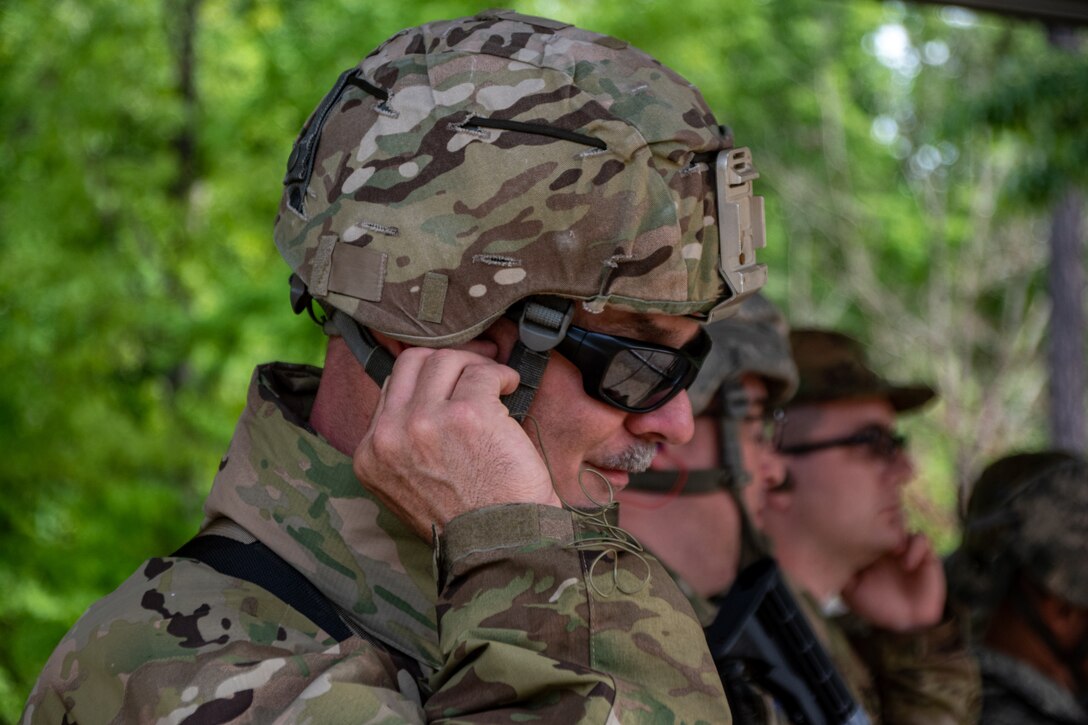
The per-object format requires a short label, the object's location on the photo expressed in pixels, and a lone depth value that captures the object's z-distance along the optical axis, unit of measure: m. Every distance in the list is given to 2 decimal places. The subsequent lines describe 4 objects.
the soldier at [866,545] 4.16
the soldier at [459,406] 1.68
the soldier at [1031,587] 4.55
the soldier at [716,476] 3.70
